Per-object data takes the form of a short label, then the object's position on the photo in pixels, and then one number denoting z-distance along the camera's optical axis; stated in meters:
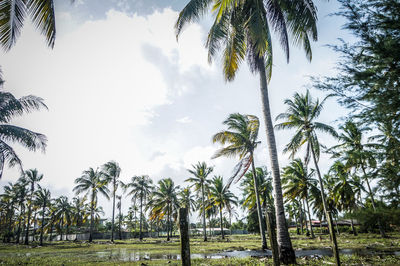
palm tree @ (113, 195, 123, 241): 57.22
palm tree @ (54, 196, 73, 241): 51.44
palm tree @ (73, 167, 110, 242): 40.31
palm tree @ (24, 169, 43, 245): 41.71
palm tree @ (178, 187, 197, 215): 46.01
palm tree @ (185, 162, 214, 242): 37.04
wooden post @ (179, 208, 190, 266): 5.48
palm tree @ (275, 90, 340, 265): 20.34
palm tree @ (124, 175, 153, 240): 46.34
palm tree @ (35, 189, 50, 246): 44.19
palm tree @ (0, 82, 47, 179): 13.96
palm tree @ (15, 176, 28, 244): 45.50
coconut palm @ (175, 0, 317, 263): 9.19
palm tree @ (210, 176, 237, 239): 40.25
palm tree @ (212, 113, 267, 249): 19.52
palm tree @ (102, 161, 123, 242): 39.53
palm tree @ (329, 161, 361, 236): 30.34
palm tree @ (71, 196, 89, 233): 55.12
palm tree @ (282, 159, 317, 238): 32.12
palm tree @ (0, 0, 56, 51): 5.39
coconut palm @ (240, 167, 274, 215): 32.19
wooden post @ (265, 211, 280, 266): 6.65
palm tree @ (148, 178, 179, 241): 40.21
